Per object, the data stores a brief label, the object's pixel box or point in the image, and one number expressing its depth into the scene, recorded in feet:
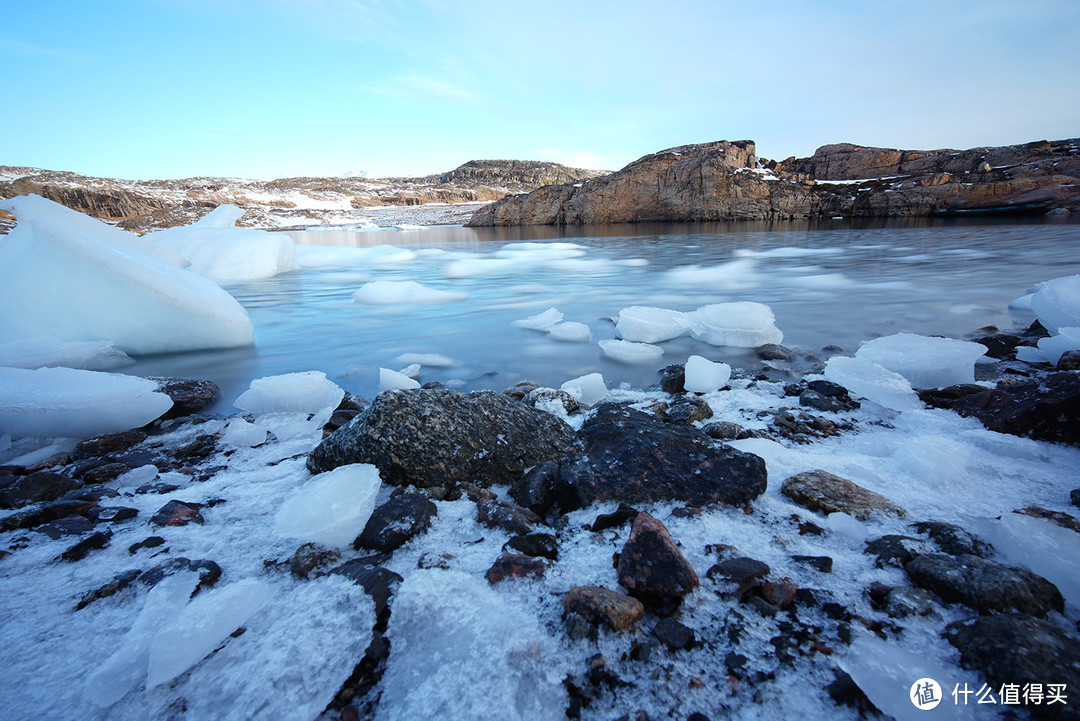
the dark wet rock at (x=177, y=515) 4.45
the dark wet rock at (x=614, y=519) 4.26
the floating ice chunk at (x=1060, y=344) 8.52
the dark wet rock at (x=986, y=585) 3.00
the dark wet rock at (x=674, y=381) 9.01
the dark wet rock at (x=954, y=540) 3.67
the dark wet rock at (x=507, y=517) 4.26
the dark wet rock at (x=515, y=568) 3.62
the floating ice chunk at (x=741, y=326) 11.68
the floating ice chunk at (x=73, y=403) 6.42
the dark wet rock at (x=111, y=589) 3.43
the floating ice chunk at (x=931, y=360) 7.59
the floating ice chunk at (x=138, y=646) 2.72
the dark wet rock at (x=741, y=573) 3.37
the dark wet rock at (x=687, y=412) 7.00
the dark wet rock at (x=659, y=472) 4.59
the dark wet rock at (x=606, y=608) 3.09
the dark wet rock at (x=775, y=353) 10.82
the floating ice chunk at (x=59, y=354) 9.71
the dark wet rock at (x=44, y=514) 4.37
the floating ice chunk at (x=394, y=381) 9.00
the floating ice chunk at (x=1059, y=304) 9.81
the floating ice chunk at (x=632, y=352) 11.12
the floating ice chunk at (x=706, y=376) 8.66
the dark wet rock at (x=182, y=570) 3.65
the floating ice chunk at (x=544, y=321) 15.19
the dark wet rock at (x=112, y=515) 4.49
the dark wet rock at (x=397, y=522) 4.09
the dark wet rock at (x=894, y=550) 3.55
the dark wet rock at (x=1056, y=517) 3.84
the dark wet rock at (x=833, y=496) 4.28
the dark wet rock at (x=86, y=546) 3.91
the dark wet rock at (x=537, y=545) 3.92
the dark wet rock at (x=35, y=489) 4.77
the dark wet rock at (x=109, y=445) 6.46
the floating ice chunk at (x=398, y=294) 21.77
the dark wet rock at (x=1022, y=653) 2.39
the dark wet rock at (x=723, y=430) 6.36
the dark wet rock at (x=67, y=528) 4.21
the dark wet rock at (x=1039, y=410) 5.30
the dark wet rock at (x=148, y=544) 4.03
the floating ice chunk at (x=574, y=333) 13.58
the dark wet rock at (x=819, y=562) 3.52
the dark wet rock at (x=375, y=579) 3.37
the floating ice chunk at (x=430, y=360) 11.94
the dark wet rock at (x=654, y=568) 3.30
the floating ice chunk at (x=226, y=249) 27.69
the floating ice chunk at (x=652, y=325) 12.59
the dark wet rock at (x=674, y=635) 2.97
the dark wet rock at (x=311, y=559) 3.72
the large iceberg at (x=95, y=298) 11.29
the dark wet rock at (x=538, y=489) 4.79
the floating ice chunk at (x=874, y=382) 6.98
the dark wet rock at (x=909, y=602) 3.06
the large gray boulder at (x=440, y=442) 5.11
